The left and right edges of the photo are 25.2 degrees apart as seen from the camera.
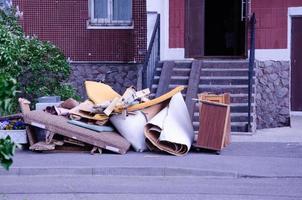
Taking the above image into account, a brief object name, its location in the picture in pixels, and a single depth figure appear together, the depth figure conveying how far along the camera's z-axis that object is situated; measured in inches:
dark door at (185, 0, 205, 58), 636.7
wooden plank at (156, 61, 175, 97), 571.5
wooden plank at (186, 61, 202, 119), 547.9
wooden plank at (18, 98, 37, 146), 480.1
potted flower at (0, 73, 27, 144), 483.2
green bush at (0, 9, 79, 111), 595.0
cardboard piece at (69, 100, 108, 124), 478.3
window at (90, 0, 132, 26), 679.1
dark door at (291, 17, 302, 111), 629.9
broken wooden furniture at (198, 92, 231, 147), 485.8
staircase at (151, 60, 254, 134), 552.4
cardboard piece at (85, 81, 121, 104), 506.6
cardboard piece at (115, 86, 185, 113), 483.8
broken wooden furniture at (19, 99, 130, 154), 463.8
